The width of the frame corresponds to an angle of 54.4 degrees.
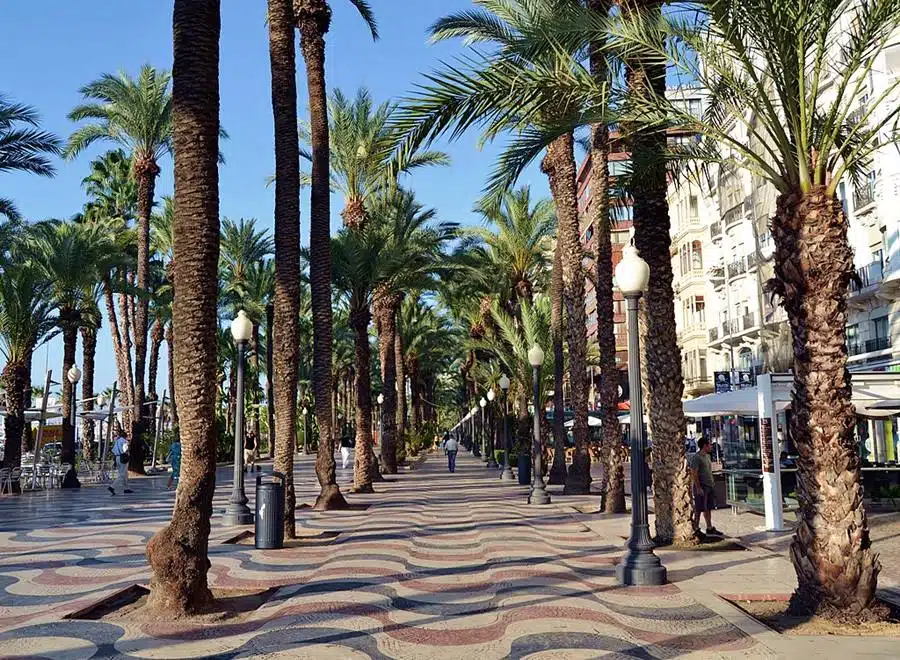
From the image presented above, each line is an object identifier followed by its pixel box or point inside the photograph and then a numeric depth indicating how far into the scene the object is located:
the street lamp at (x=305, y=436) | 58.79
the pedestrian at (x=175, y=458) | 24.07
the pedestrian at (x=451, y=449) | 35.50
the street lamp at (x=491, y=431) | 40.88
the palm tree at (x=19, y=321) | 27.86
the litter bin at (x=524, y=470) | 27.62
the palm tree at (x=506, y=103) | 9.34
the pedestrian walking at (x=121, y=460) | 23.48
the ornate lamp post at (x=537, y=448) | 20.42
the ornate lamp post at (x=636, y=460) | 9.43
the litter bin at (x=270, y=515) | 11.89
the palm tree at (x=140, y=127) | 33.47
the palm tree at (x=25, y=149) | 23.06
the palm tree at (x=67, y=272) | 29.92
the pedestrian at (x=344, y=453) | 37.06
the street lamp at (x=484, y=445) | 48.01
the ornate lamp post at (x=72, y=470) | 27.06
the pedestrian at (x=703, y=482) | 13.94
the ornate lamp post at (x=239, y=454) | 15.30
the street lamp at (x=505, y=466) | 30.23
